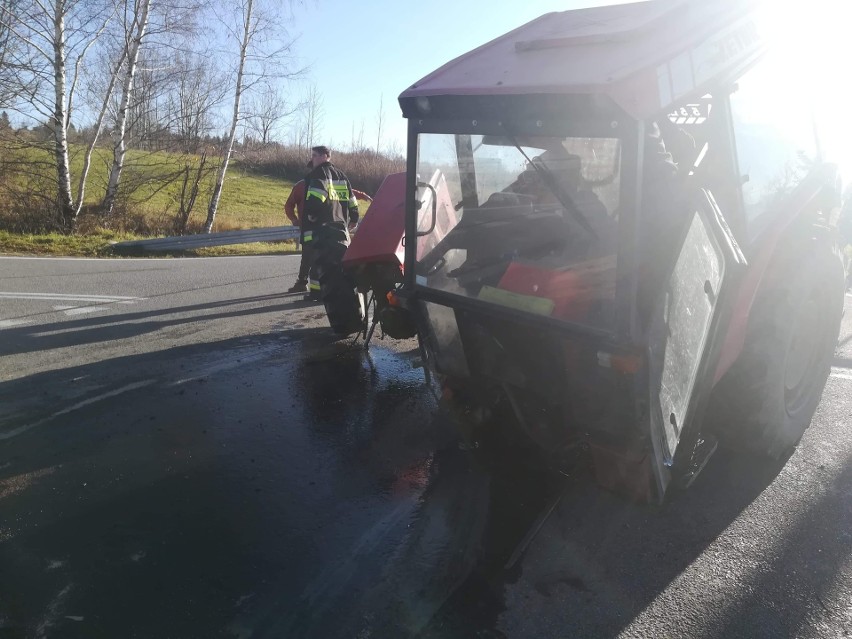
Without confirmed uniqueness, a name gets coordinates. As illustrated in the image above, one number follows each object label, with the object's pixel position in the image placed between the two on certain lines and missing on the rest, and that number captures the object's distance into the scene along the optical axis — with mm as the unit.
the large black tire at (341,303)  5832
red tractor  2582
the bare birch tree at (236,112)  14906
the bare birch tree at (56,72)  11992
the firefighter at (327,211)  5801
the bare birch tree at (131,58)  13258
